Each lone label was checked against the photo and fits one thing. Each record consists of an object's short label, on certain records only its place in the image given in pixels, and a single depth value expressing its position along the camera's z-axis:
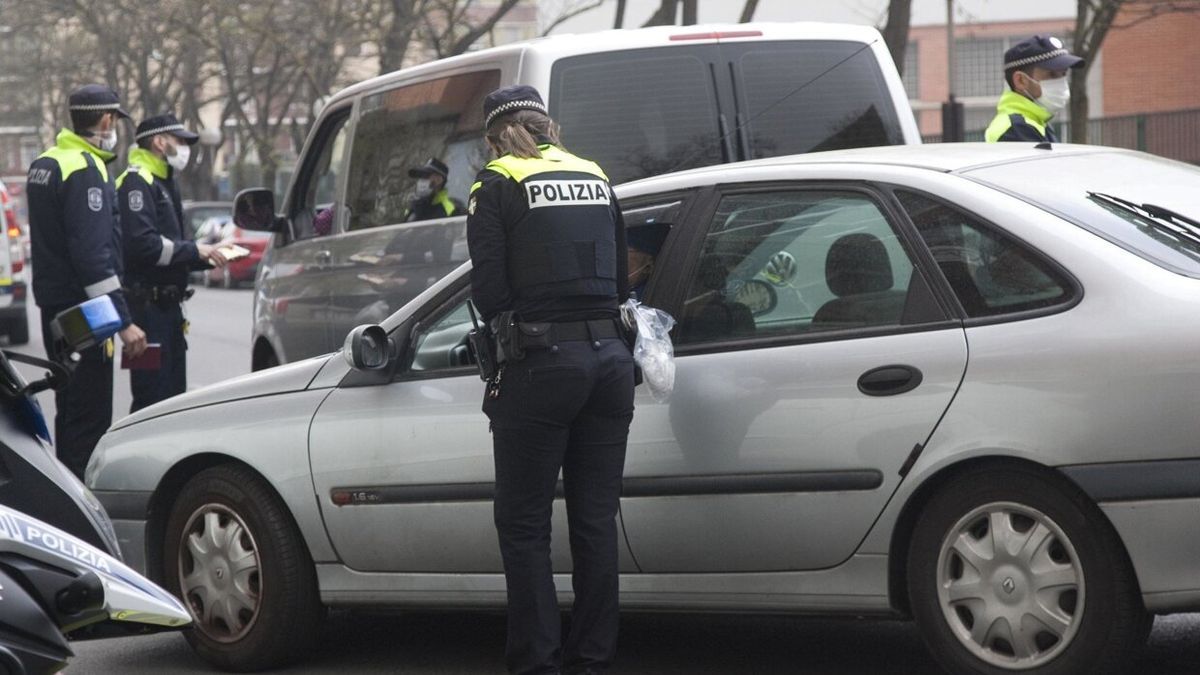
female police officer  9.85
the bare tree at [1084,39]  41.59
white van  15.13
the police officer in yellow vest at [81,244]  16.19
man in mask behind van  16.36
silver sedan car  9.01
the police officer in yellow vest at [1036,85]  15.39
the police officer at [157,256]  17.53
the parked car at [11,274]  35.87
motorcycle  7.52
